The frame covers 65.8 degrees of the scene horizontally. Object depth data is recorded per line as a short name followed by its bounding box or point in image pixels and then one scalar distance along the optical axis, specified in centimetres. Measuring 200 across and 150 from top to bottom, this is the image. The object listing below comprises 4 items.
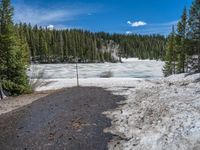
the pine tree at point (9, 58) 1212
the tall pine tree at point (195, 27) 1555
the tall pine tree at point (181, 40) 1949
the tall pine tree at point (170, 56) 2092
